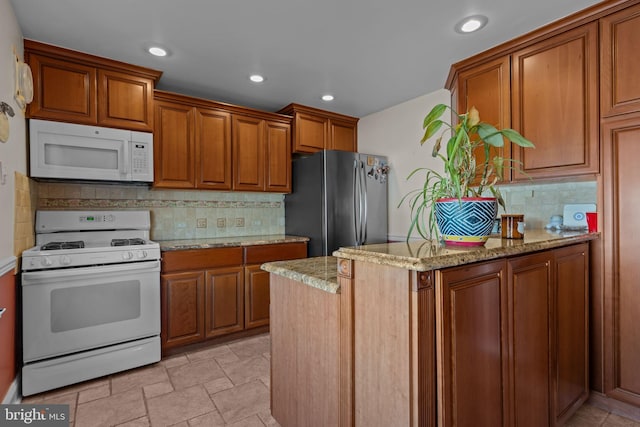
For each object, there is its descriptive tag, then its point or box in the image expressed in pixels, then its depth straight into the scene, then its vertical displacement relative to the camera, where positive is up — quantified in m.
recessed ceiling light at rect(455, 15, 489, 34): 1.99 +1.18
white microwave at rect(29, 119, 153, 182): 2.29 +0.46
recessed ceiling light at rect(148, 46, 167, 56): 2.34 +1.19
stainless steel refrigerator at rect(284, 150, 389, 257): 3.36 +0.13
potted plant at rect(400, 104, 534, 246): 1.21 +0.08
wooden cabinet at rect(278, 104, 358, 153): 3.63 +0.97
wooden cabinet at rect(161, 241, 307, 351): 2.68 -0.70
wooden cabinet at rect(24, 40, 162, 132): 2.29 +0.95
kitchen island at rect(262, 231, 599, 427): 1.00 -0.47
